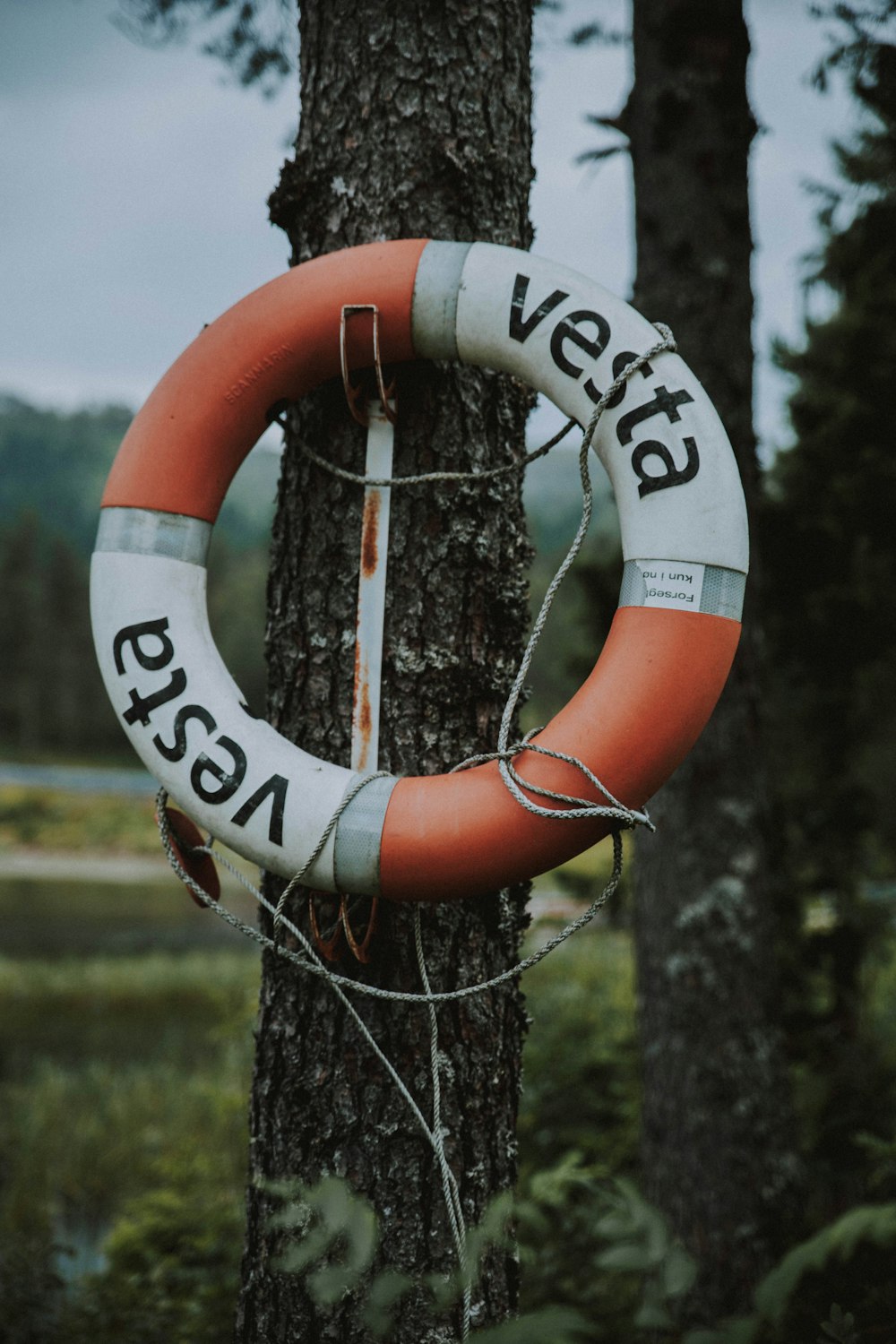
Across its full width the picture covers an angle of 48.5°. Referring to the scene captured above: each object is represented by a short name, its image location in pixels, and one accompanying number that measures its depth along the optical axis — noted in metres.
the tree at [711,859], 2.61
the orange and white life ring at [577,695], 1.31
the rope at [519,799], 1.29
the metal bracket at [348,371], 1.39
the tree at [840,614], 3.67
